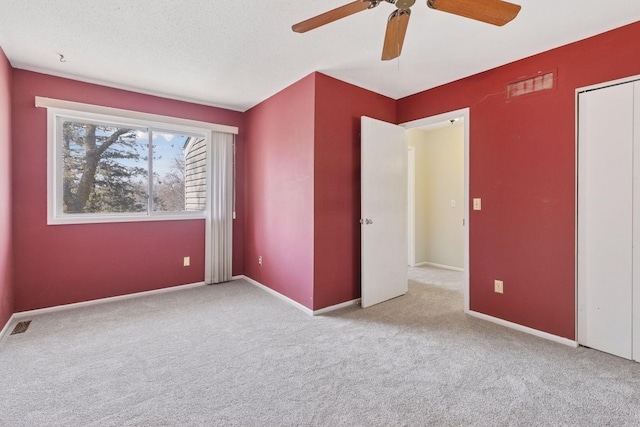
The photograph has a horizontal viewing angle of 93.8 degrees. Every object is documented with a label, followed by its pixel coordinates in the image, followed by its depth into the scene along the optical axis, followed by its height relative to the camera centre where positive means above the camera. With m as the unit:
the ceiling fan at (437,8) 1.45 +1.01
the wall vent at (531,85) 2.46 +1.08
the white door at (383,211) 3.16 +0.01
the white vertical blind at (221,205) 4.02 +0.09
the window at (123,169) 3.13 +0.51
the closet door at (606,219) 2.12 -0.05
